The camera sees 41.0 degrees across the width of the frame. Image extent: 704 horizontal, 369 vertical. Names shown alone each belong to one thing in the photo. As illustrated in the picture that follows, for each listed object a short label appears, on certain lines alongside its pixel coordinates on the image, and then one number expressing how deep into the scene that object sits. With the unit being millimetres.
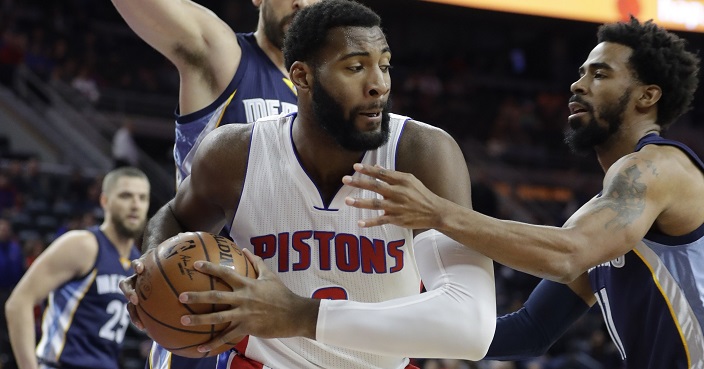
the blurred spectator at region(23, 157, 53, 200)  11906
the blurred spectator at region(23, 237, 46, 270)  9391
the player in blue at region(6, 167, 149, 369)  5984
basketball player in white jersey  2826
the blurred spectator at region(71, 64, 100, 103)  15266
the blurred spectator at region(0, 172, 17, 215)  11312
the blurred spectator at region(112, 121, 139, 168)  13445
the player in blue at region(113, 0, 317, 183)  3855
